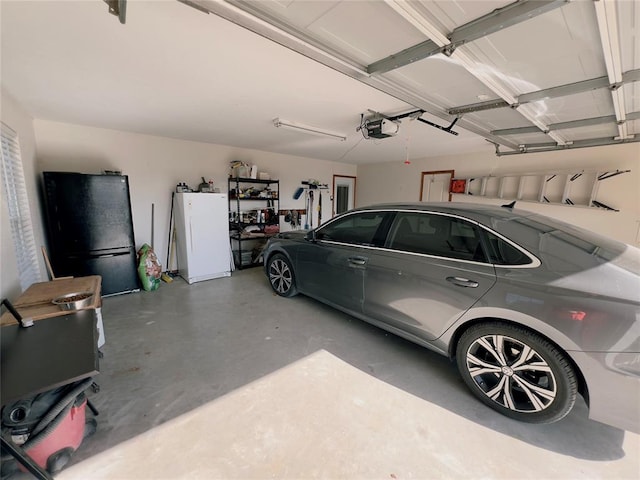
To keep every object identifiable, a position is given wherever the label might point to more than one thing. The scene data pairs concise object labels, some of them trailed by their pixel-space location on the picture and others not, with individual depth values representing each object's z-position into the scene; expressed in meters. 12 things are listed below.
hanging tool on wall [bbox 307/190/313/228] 6.45
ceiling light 3.10
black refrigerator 3.08
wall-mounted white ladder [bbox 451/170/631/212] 3.84
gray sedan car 1.28
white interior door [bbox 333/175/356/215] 7.07
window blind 2.25
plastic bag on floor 3.69
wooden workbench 1.59
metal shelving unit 4.96
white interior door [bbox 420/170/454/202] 5.52
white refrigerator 3.92
